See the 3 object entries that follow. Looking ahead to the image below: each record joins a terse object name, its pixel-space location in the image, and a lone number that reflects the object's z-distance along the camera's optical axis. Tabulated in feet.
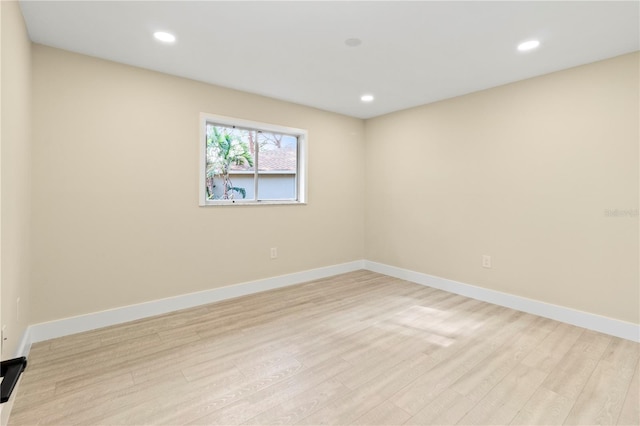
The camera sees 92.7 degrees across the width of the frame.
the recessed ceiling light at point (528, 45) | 7.80
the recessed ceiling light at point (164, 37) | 7.54
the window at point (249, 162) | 11.28
